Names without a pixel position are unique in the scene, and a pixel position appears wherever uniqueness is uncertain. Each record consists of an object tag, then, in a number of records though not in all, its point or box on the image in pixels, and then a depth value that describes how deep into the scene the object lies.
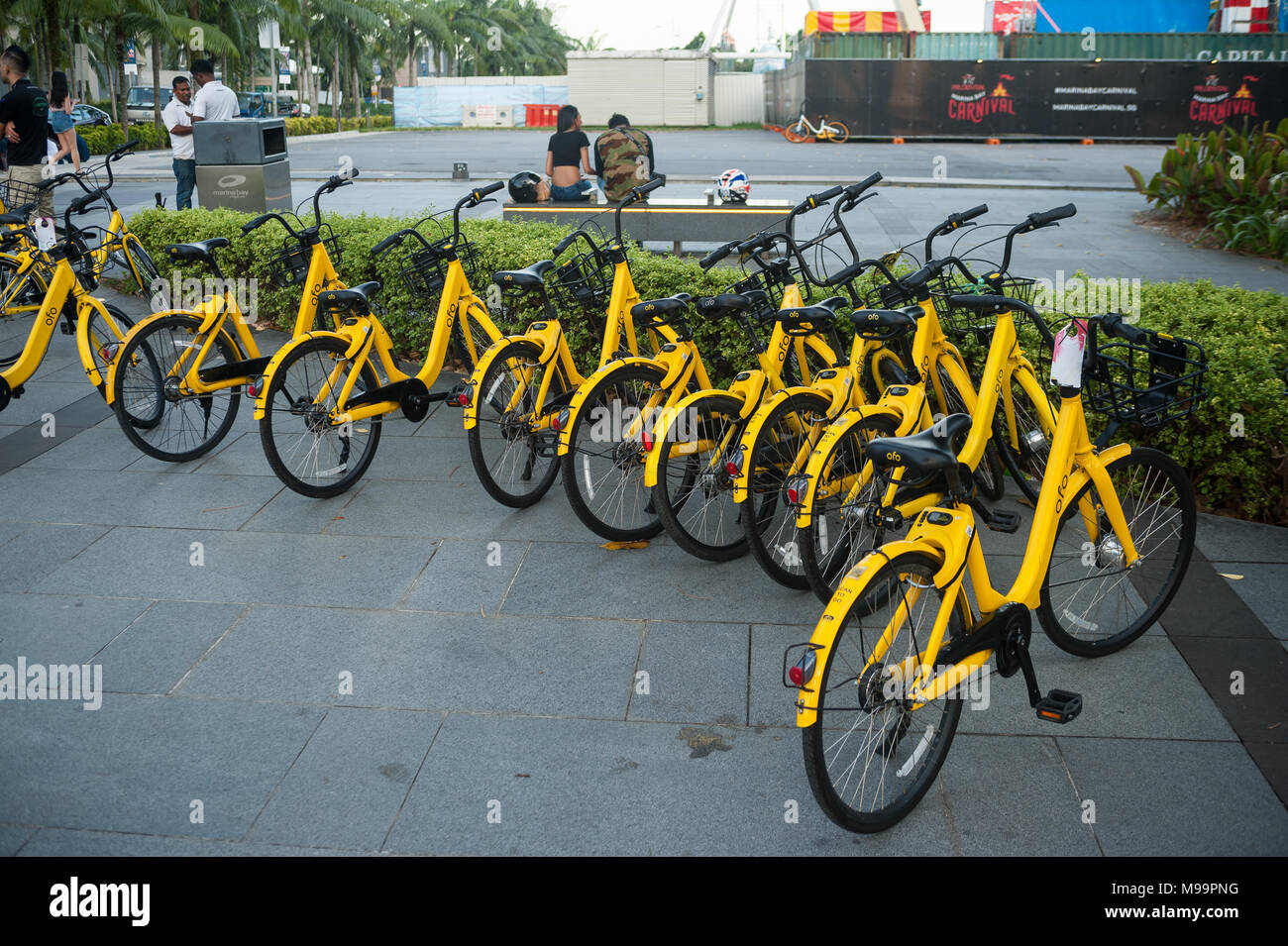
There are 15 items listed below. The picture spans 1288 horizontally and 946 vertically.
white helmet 7.55
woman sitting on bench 10.34
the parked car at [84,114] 34.31
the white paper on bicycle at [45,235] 6.13
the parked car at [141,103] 44.06
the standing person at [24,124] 9.85
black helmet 6.33
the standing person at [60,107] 12.06
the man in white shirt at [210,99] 11.12
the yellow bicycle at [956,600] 2.89
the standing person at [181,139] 11.38
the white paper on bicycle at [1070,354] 3.39
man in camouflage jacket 9.97
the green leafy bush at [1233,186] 11.69
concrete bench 9.71
